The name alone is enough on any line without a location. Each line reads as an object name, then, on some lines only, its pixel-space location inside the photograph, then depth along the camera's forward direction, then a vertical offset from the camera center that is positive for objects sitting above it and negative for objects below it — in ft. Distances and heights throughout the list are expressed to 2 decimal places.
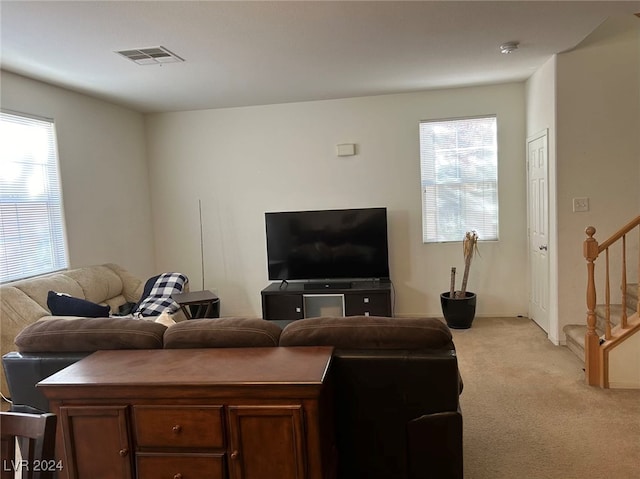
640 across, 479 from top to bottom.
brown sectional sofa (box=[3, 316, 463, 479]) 6.44 -2.16
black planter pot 16.22 -3.72
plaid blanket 14.62 -2.55
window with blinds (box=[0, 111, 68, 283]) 12.59 +0.61
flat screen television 17.51 -1.34
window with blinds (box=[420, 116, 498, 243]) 17.54 +0.86
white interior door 14.92 -0.97
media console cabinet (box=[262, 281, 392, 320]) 16.69 -3.27
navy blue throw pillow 11.66 -2.13
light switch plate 13.69 -0.25
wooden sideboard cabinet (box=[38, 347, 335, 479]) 5.54 -2.43
